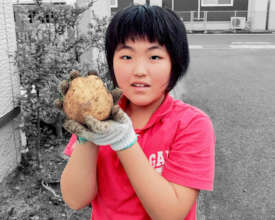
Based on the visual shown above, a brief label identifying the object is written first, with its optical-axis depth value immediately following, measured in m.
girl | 1.22
